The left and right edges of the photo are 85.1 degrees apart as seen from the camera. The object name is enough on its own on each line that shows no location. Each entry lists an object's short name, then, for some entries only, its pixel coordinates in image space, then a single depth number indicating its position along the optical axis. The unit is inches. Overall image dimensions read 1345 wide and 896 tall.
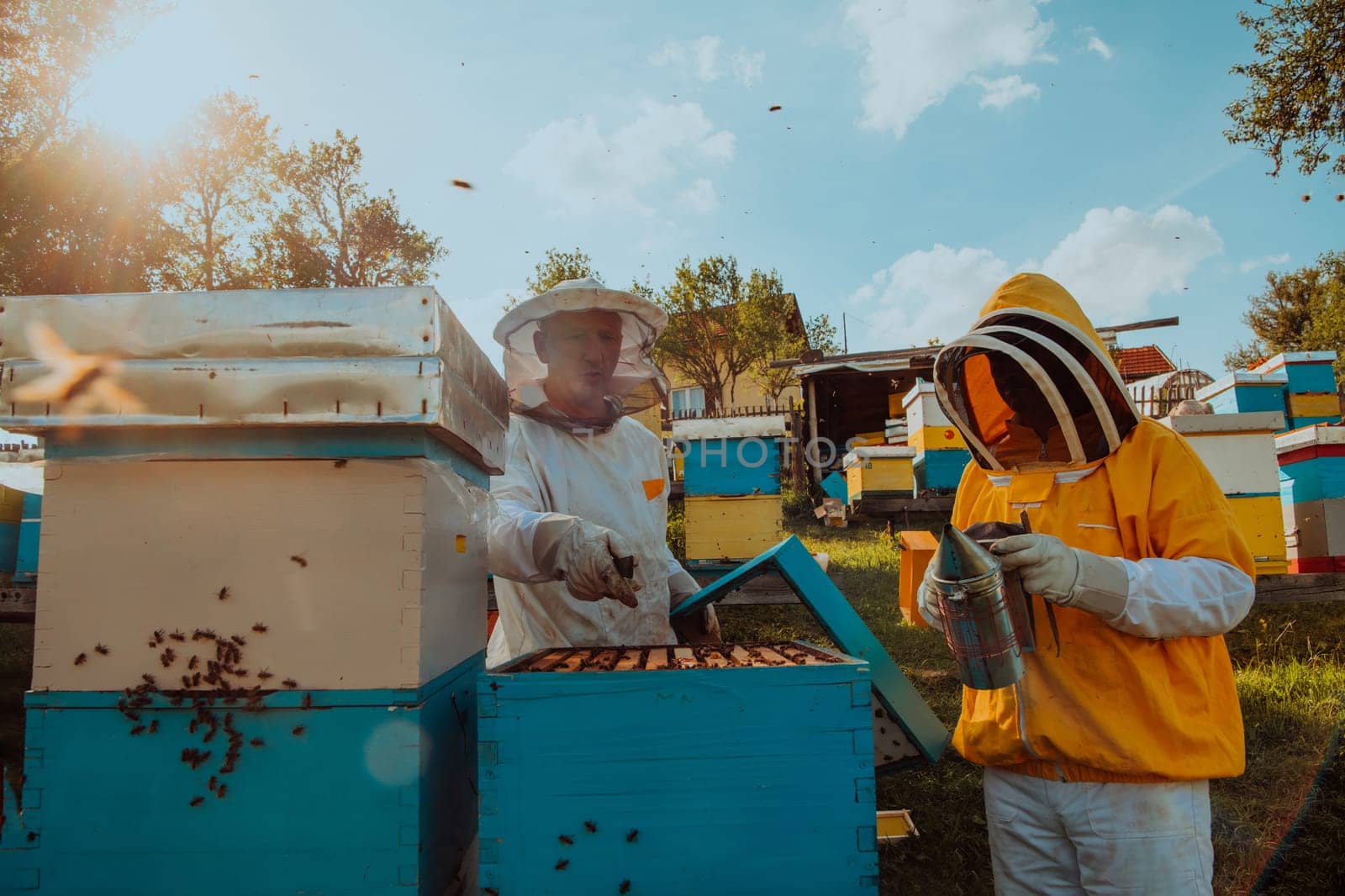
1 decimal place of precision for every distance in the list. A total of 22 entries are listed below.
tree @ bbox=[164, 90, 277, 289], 775.7
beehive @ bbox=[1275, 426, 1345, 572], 208.1
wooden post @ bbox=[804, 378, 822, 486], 551.8
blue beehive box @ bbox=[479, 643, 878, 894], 46.4
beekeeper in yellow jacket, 61.3
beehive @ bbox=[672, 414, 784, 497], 274.4
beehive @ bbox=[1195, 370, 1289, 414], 256.8
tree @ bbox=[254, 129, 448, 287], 842.6
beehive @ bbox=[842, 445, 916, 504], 379.9
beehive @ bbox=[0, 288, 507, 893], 45.4
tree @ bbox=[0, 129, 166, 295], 565.3
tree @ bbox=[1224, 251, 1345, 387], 1130.7
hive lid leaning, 65.4
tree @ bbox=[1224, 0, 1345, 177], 384.8
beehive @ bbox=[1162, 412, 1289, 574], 208.1
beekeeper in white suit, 92.2
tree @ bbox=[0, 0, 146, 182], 576.4
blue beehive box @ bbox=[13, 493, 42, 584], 217.7
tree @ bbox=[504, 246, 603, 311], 900.0
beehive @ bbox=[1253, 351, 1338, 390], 283.0
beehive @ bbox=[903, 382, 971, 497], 346.3
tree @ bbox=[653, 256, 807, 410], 861.8
